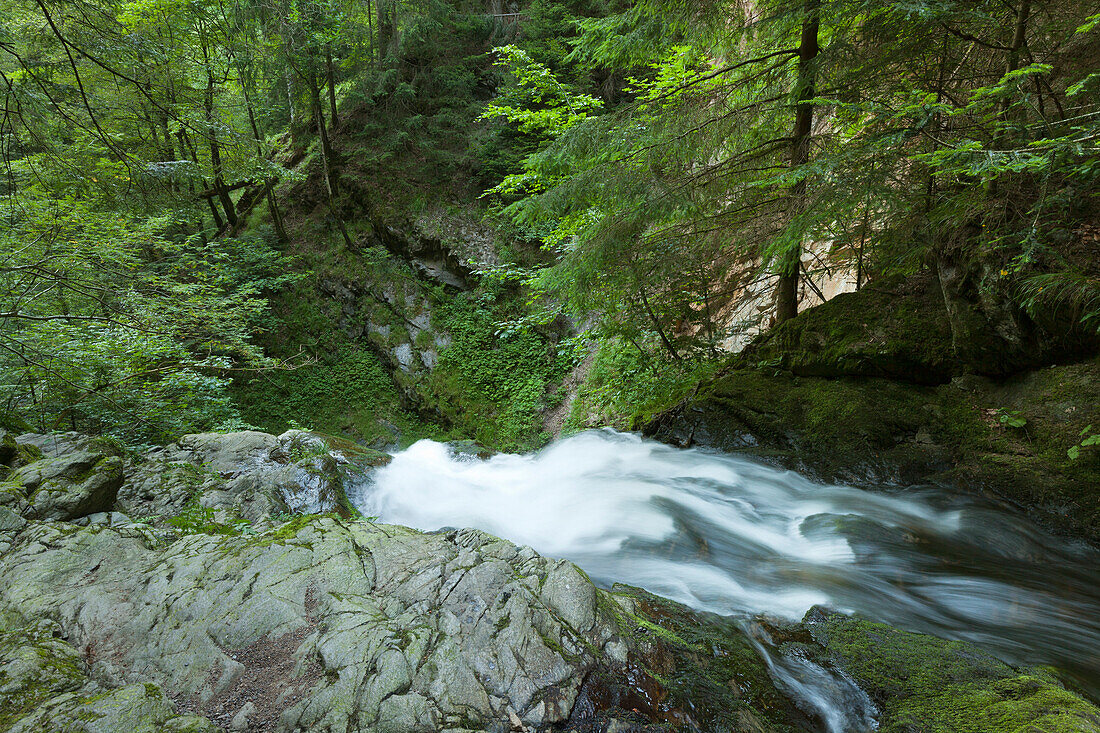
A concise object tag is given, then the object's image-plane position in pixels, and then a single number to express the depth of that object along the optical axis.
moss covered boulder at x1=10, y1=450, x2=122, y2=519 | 3.67
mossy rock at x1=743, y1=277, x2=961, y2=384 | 5.07
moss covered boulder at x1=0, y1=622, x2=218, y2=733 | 1.99
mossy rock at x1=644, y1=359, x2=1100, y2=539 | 4.02
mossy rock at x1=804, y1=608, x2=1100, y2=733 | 2.12
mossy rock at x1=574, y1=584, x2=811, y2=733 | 2.21
